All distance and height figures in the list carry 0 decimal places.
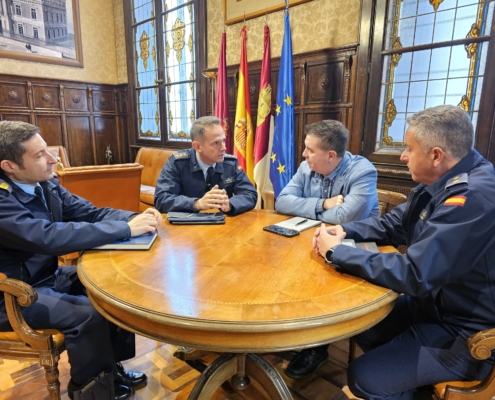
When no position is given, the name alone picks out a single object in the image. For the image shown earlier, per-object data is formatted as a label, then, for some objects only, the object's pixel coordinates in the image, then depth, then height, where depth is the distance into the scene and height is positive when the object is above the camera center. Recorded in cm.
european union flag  301 +4
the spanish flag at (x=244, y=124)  337 +7
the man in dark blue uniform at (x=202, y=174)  188 -27
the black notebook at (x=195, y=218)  160 -43
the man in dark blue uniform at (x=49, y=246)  120 -42
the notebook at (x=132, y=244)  124 -43
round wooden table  80 -44
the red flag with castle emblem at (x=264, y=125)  318 +6
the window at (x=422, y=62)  222 +51
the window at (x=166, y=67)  435 +89
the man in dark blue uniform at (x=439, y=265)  92 -38
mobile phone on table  142 -43
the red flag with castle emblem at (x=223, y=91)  356 +42
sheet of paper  153 -44
